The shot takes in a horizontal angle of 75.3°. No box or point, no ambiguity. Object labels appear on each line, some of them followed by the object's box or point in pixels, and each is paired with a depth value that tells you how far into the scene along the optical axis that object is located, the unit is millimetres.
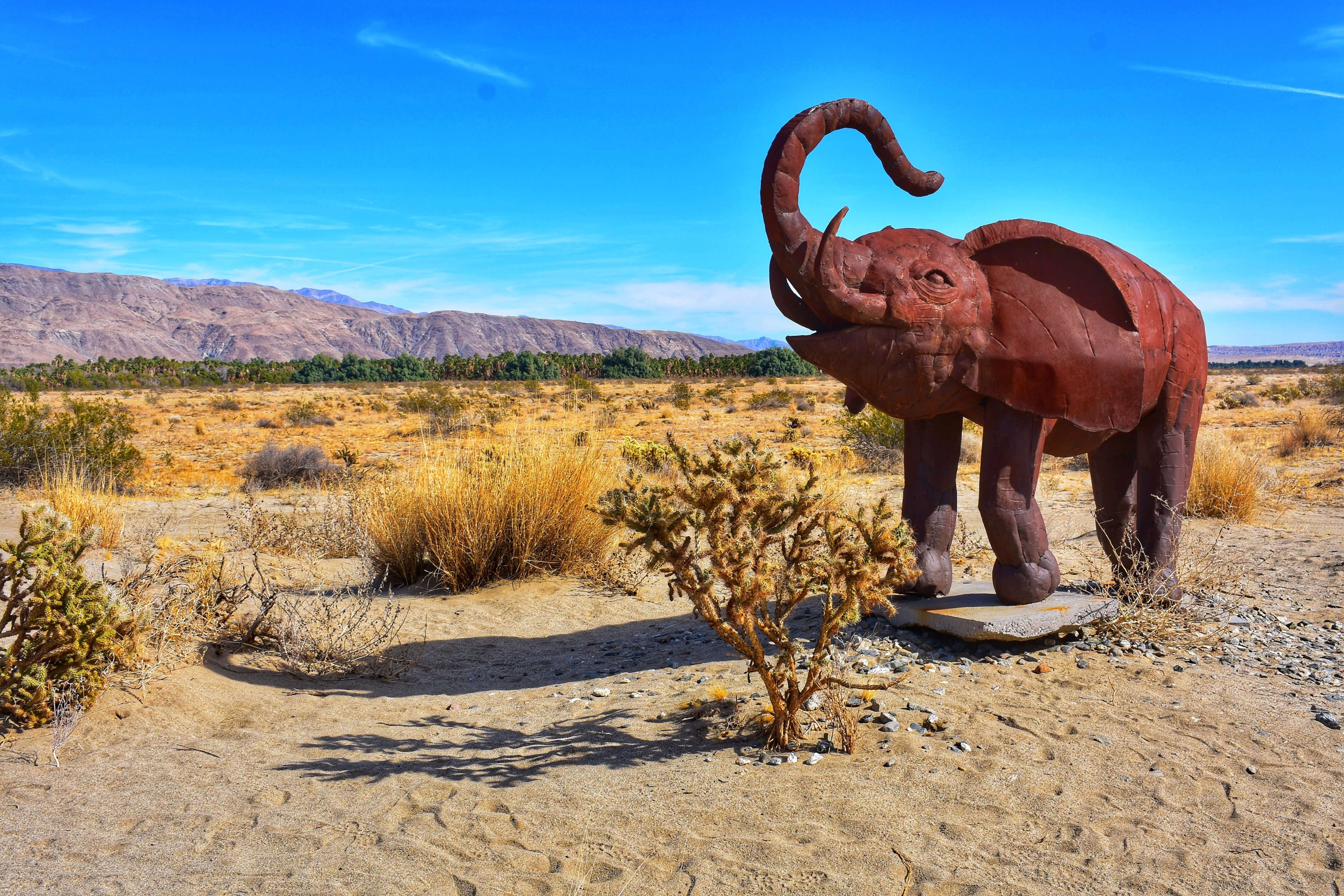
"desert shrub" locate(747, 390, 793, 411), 31891
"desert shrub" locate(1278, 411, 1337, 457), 16797
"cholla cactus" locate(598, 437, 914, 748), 3512
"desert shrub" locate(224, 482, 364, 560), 7973
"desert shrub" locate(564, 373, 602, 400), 31375
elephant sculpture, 4289
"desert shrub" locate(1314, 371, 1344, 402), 25766
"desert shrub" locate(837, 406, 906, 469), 14883
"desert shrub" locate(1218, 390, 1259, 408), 29078
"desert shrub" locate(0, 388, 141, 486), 12711
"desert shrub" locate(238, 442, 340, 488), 14328
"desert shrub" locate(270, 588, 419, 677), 5355
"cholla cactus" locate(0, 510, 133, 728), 3938
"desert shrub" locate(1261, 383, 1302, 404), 30125
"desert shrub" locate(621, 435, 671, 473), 13188
